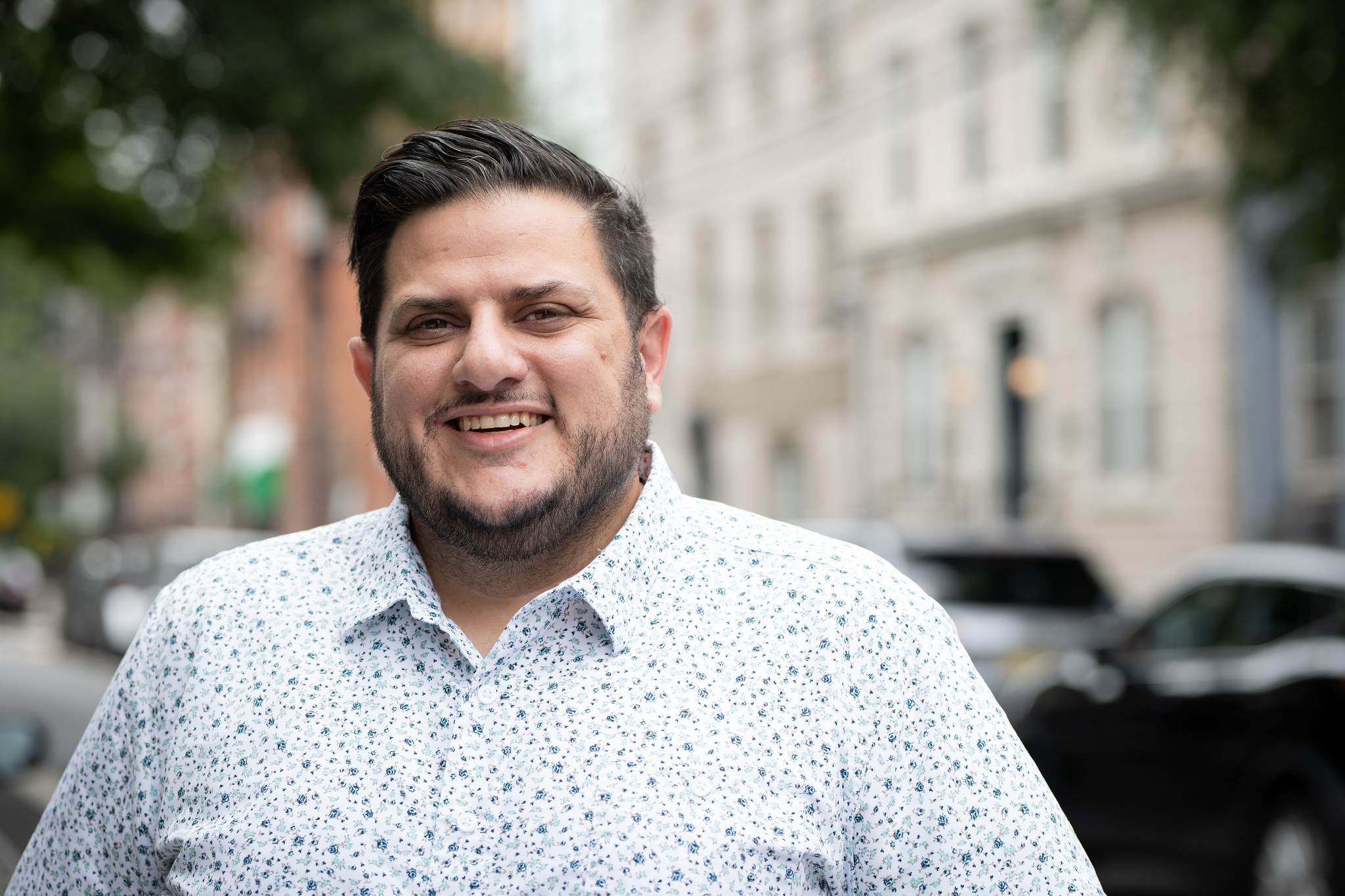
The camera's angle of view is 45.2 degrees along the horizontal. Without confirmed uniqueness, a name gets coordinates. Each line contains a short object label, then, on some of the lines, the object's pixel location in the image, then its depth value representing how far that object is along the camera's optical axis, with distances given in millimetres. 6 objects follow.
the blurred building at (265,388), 19406
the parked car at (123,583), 18328
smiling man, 2016
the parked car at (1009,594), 9805
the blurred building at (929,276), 20891
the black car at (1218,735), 6352
